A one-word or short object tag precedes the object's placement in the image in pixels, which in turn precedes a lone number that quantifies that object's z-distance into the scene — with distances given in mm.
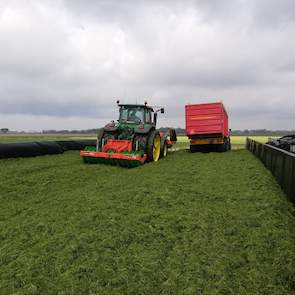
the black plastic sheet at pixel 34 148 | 11766
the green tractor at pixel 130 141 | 11000
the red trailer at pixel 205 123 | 16781
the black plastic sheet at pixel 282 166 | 5875
